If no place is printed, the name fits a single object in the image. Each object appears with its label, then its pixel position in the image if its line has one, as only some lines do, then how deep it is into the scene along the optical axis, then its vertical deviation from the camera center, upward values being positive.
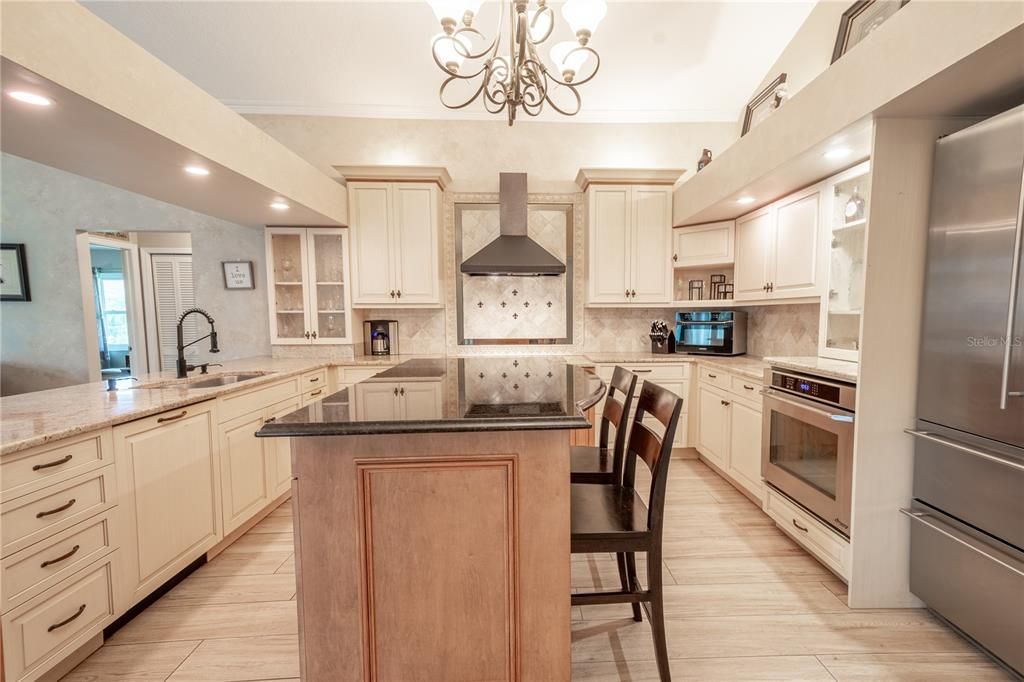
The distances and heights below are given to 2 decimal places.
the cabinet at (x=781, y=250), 2.51 +0.51
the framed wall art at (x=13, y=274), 3.52 +0.46
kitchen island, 1.11 -0.67
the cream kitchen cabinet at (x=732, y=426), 2.60 -0.81
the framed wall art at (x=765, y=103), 3.04 +1.90
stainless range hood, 3.38 +0.64
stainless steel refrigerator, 1.27 -0.29
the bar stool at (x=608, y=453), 1.63 -0.64
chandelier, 1.53 +1.19
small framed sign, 3.67 +0.46
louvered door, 4.84 +0.38
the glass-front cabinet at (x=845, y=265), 2.19 +0.32
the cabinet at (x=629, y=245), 3.62 +0.71
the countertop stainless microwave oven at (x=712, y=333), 3.47 -0.12
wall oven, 1.75 -0.63
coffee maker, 3.79 -0.15
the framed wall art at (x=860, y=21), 2.28 +1.85
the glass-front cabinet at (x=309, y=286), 3.55 +0.35
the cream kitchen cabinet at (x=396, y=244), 3.54 +0.72
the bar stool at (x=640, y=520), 1.21 -0.66
